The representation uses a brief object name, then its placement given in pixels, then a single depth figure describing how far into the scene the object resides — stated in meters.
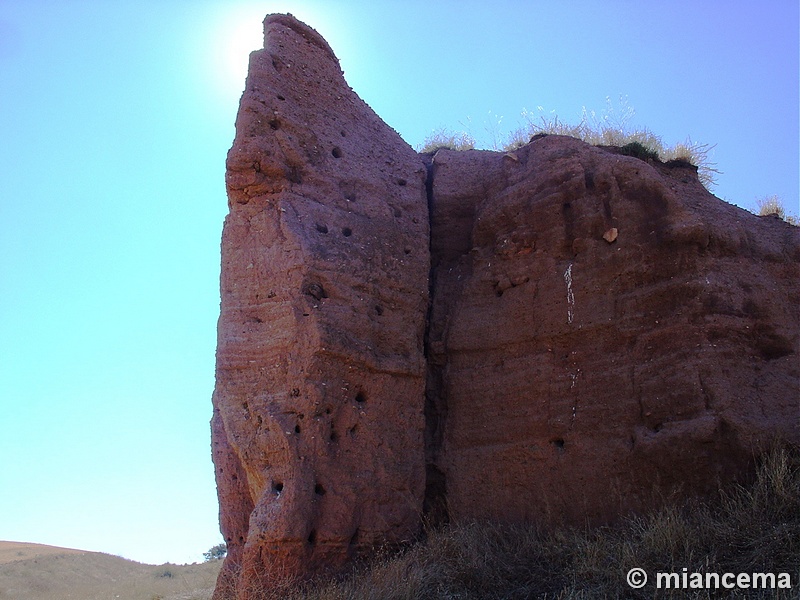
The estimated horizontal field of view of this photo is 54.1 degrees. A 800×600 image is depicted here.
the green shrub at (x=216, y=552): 23.73
